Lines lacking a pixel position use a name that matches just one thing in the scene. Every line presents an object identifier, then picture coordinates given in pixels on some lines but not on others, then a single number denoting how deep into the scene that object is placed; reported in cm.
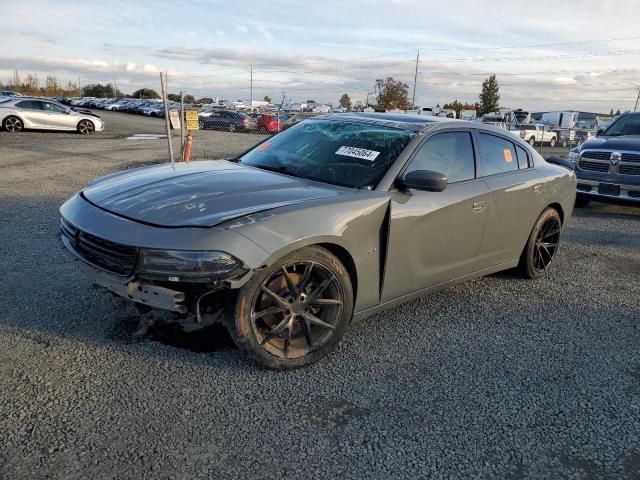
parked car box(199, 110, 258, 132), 3175
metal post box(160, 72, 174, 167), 968
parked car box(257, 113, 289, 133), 2940
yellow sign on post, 1073
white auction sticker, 393
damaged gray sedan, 293
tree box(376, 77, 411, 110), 7431
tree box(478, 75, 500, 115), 8569
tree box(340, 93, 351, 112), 10308
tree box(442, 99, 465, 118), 8574
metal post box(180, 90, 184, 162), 1040
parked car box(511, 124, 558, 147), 3098
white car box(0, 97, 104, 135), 2075
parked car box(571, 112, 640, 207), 898
